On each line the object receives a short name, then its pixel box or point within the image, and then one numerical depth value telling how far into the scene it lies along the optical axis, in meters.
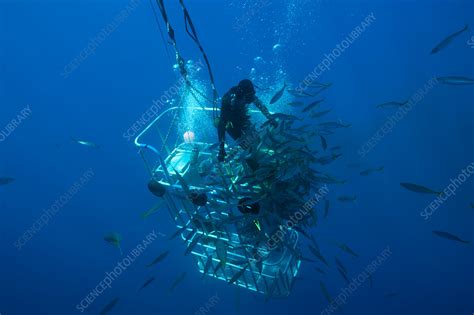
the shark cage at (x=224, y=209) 2.71
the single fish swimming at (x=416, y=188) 2.77
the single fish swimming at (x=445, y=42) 3.03
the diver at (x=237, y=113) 3.06
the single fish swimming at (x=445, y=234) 3.17
